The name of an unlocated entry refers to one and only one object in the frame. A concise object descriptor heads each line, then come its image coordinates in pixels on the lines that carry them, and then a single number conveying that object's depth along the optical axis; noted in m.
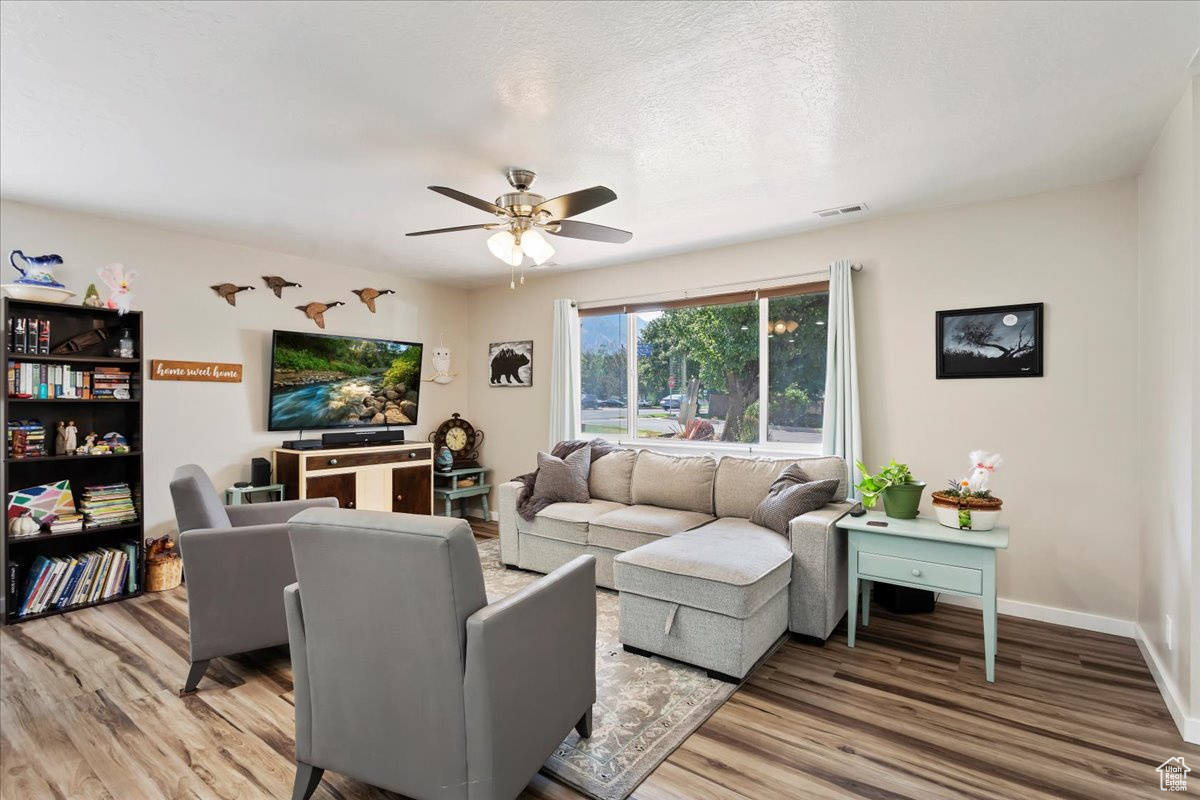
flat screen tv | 4.76
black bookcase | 3.42
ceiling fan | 2.77
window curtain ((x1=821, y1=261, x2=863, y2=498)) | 3.85
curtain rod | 4.24
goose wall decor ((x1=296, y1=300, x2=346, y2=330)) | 4.98
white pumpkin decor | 3.39
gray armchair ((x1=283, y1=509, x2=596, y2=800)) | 1.60
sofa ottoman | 2.67
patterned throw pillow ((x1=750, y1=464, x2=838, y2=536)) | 3.35
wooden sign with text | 4.14
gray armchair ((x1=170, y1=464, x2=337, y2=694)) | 2.57
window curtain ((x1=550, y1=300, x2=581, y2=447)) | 5.35
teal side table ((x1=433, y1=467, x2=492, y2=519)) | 5.63
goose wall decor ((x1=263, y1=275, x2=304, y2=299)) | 4.73
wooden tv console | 4.54
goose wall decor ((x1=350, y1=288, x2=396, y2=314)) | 5.36
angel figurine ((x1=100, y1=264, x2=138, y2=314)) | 3.72
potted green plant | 3.16
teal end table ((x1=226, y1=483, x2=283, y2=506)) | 4.37
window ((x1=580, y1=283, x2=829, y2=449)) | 4.27
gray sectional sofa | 2.72
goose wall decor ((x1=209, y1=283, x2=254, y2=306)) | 4.45
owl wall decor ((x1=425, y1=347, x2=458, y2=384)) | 6.00
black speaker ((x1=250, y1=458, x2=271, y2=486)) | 4.51
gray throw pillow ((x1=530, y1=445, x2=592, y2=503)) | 4.37
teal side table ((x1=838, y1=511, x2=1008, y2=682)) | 2.69
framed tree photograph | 3.39
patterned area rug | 2.02
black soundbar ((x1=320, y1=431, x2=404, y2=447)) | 4.93
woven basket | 3.89
